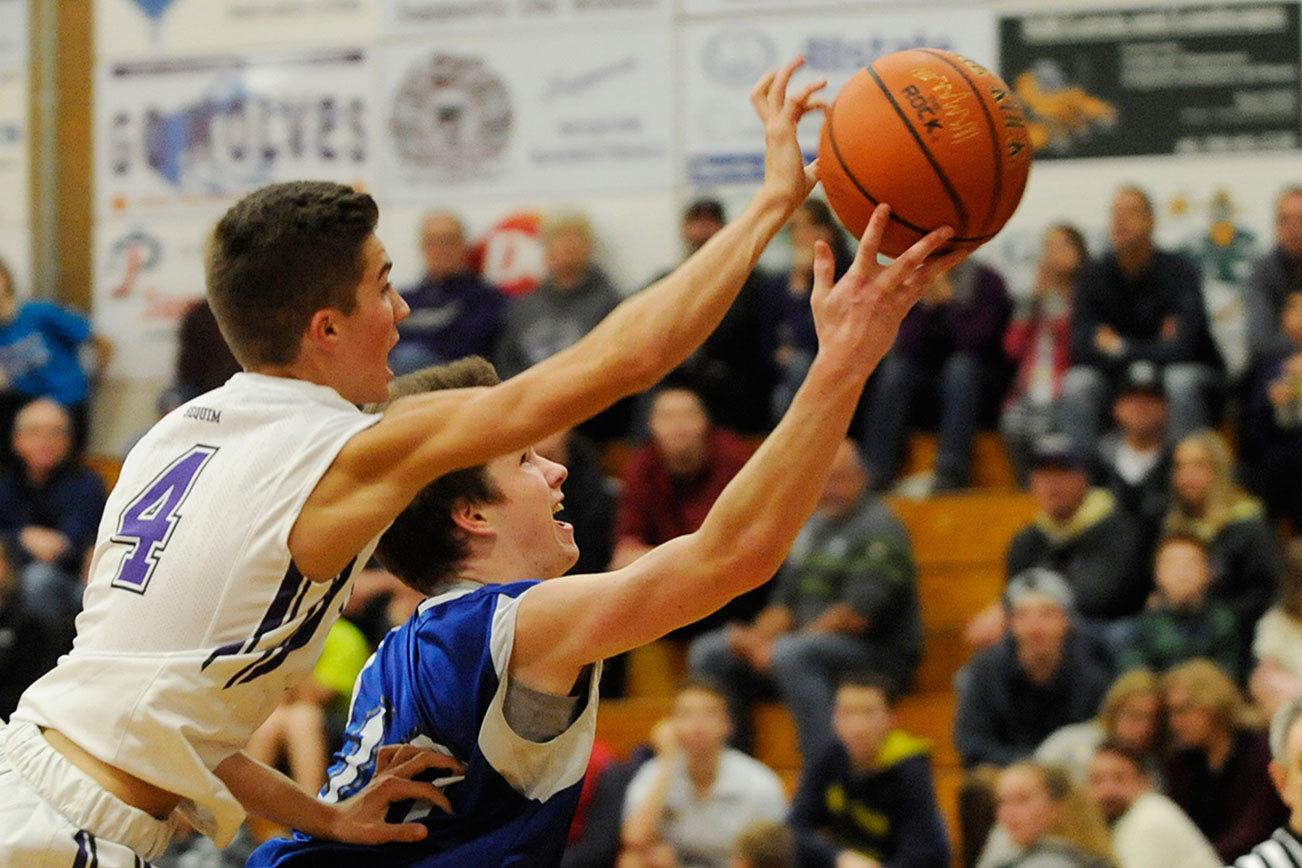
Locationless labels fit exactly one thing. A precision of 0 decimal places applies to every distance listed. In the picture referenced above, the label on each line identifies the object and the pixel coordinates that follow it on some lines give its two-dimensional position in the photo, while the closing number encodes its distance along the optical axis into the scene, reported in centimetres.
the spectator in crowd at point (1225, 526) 1680
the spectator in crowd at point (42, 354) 2377
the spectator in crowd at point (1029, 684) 1636
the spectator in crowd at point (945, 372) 2030
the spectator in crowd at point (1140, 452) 1794
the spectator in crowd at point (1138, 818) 1430
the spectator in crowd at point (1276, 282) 1958
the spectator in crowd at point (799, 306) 1958
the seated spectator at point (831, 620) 1728
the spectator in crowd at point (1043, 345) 2025
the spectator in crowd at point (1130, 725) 1528
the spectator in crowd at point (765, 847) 1491
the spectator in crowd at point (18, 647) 1827
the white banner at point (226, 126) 2528
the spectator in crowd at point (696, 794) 1555
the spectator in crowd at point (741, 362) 2050
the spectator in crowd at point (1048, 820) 1398
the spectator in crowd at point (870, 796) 1539
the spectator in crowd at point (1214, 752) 1483
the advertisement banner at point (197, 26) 2566
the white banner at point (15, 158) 2606
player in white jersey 590
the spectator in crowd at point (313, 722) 1703
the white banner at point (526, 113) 2411
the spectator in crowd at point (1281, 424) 1883
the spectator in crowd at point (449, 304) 2233
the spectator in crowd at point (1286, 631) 1595
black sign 2192
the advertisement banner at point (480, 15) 2462
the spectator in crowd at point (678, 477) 1859
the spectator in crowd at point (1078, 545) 1742
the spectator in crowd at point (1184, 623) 1637
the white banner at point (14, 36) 2627
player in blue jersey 624
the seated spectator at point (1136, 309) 1997
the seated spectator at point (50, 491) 2095
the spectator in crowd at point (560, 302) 2180
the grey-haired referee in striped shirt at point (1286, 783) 920
